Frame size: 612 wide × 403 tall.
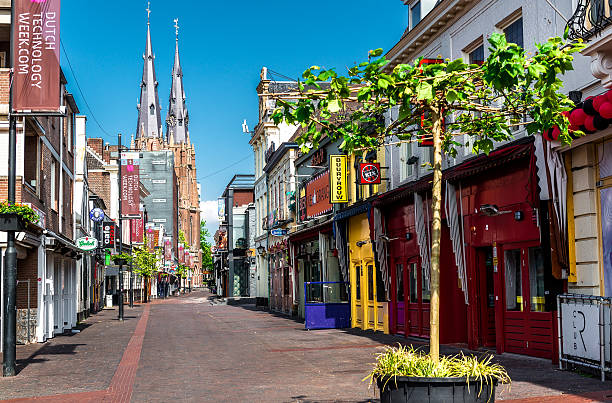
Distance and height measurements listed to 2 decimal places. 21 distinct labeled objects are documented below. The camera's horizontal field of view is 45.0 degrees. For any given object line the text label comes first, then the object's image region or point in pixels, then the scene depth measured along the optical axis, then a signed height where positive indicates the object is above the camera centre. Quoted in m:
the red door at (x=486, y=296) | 17.11 -0.90
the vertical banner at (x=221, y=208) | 81.94 +6.05
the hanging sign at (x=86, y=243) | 28.24 +0.86
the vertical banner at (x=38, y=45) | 16.64 +5.15
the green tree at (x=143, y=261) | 64.69 +0.29
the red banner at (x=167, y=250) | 97.47 +1.87
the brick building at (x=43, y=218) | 20.42 +1.69
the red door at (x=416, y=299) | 20.27 -1.14
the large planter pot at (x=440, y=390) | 6.59 -1.19
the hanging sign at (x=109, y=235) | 46.47 +1.91
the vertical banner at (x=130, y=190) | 60.06 +6.07
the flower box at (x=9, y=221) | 14.61 +0.91
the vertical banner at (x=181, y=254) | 144.88 +1.96
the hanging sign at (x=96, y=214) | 40.28 +2.77
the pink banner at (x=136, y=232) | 68.31 +3.01
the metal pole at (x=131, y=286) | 56.33 -1.75
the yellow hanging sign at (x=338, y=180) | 26.81 +2.92
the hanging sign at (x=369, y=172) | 23.36 +2.77
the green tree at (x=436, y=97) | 6.64 +1.59
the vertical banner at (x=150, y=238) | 79.01 +2.88
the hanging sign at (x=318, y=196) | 29.56 +2.72
